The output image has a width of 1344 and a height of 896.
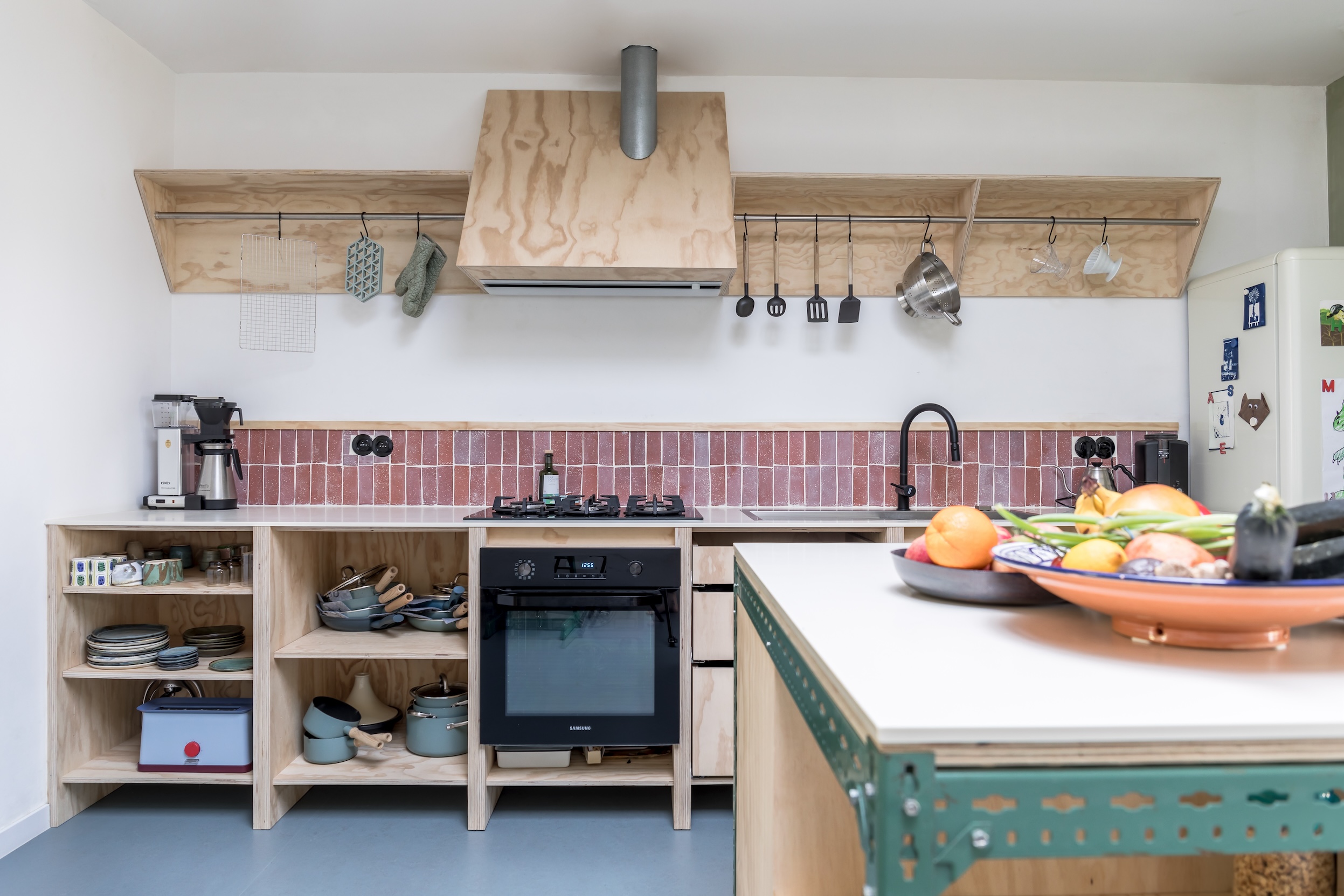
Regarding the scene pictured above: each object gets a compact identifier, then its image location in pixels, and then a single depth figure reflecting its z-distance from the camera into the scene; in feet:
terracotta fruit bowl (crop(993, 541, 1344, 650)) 2.30
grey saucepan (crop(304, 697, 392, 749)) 8.30
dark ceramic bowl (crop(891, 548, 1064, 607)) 3.26
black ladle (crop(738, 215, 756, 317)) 9.79
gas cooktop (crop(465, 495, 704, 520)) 8.34
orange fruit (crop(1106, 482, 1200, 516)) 3.04
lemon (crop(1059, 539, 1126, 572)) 2.71
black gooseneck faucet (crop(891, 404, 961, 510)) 9.41
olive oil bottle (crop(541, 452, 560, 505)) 9.57
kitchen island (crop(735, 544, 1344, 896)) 1.90
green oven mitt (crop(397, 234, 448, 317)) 9.57
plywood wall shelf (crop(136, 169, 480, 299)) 9.98
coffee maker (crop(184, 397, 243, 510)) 9.20
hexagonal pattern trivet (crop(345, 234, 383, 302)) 9.80
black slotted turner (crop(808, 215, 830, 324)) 9.77
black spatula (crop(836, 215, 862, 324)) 9.77
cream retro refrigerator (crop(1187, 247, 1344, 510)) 8.29
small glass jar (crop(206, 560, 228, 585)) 8.30
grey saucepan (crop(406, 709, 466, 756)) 8.39
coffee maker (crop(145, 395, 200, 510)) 9.16
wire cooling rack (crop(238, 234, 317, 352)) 10.05
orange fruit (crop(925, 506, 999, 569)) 3.33
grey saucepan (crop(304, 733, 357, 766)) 8.34
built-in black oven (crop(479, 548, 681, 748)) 7.96
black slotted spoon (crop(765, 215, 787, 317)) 9.84
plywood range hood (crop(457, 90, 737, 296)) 8.45
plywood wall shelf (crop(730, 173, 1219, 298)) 9.99
